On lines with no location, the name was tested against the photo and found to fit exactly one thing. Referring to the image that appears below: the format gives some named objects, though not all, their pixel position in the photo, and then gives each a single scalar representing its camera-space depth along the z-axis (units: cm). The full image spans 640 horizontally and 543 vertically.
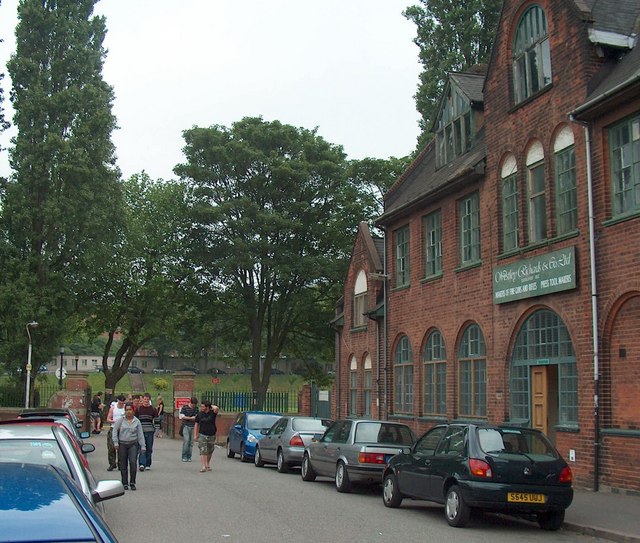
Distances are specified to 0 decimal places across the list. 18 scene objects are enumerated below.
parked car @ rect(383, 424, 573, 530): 1212
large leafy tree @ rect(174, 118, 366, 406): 4388
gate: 3800
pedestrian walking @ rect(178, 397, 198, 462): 2373
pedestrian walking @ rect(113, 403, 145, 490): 1688
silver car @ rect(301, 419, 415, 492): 1659
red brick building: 1667
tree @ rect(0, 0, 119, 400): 4022
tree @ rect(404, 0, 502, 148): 3850
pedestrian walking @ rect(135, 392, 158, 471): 2062
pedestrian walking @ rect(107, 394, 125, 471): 2039
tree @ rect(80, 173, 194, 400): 4803
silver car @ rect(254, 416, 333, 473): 2198
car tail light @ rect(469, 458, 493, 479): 1217
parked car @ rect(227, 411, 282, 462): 2650
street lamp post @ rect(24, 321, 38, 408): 3885
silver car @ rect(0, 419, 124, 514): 793
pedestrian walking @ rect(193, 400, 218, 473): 2130
